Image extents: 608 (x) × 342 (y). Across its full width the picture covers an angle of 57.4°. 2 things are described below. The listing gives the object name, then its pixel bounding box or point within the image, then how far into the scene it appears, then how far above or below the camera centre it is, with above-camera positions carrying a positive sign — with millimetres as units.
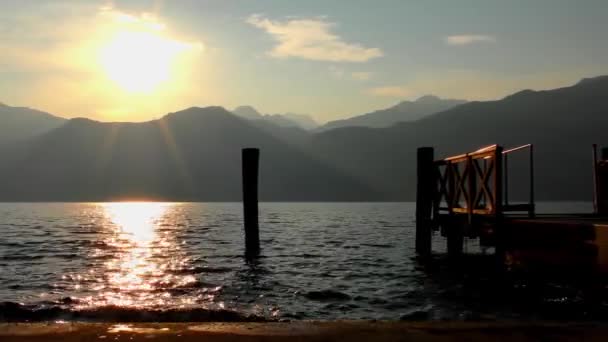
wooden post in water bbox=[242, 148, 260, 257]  21406 -492
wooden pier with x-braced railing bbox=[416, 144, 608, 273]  10883 -1018
